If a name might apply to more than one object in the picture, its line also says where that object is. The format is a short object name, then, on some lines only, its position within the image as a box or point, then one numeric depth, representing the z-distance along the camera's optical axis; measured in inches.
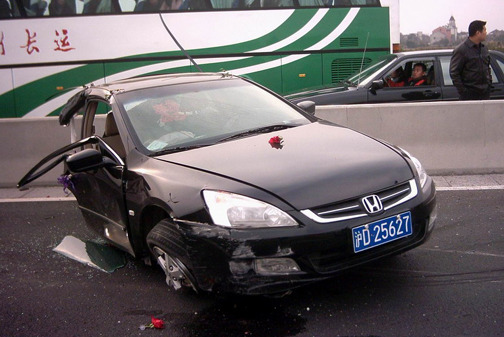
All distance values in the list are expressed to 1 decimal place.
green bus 492.1
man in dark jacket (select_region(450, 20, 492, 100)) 347.9
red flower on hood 181.8
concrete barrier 319.0
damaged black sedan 149.3
